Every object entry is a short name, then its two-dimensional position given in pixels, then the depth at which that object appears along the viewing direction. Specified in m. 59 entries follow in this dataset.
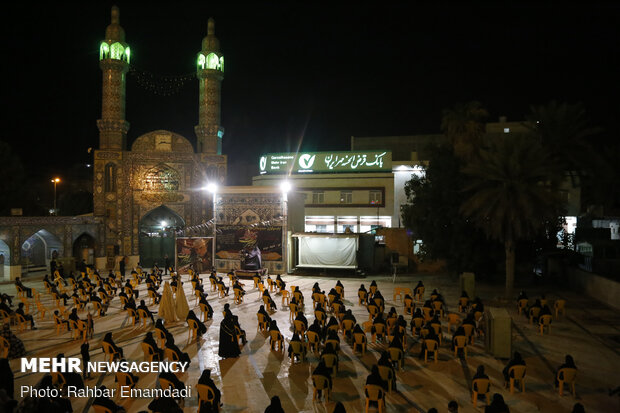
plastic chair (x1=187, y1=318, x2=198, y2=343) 13.20
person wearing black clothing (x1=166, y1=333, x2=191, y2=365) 10.43
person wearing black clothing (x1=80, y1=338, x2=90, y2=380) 10.09
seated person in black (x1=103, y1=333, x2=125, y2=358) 10.53
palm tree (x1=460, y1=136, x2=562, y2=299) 17.92
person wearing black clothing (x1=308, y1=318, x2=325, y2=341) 11.62
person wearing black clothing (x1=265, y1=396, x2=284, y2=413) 6.96
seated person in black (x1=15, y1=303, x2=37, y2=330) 14.59
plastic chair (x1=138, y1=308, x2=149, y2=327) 14.47
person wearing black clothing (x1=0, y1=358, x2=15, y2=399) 8.80
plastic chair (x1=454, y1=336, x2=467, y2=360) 11.50
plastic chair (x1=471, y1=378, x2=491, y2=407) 8.67
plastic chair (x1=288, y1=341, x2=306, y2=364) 10.88
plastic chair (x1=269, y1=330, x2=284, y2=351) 12.00
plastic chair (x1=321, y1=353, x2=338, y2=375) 9.69
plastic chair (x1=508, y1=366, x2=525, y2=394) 9.14
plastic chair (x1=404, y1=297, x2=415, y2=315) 16.16
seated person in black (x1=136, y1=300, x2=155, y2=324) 14.57
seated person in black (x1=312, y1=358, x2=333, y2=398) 8.73
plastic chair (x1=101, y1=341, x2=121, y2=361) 10.55
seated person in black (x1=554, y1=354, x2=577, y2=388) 9.07
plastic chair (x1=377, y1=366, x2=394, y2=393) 9.08
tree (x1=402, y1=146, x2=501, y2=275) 23.23
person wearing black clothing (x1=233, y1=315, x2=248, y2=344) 12.44
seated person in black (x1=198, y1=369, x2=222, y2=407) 7.91
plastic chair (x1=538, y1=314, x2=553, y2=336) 14.05
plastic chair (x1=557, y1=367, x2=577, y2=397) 9.05
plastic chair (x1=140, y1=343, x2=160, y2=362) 10.48
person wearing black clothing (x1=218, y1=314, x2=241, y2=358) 11.63
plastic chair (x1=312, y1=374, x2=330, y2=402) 8.69
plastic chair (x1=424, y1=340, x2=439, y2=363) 11.17
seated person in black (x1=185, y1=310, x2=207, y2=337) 13.17
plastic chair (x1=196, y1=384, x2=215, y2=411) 7.84
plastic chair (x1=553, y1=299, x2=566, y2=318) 16.12
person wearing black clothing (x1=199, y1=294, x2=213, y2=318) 15.45
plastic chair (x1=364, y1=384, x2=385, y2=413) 7.98
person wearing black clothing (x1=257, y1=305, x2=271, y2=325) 13.59
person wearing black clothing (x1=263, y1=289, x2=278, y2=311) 16.47
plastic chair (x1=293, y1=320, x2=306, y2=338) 12.35
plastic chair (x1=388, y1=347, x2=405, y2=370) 10.24
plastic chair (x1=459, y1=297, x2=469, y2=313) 16.40
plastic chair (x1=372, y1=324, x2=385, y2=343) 12.51
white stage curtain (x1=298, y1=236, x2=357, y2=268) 27.19
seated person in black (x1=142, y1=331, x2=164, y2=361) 10.48
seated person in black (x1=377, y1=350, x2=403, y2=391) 9.08
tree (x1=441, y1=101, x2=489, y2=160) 27.25
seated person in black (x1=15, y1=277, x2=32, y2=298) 18.89
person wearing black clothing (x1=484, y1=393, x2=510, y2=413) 6.75
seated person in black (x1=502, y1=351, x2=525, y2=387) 9.17
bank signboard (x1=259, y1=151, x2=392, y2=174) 40.06
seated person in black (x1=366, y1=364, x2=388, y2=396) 8.04
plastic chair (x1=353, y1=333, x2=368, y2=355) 11.68
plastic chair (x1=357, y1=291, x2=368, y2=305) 17.62
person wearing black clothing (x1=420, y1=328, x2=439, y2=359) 11.21
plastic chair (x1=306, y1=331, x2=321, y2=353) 11.52
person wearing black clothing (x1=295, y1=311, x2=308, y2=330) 12.52
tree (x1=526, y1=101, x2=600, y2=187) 24.75
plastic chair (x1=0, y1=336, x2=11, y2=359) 11.58
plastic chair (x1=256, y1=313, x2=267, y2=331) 13.70
